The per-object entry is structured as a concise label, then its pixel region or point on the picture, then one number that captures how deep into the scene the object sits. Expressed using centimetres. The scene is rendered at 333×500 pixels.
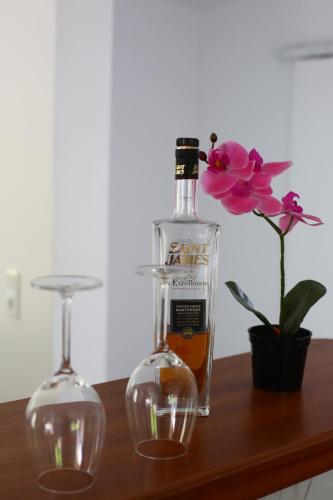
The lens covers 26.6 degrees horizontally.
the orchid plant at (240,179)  89
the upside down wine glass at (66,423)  65
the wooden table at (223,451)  68
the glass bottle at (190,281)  88
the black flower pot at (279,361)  98
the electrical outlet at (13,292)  227
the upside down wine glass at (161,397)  75
